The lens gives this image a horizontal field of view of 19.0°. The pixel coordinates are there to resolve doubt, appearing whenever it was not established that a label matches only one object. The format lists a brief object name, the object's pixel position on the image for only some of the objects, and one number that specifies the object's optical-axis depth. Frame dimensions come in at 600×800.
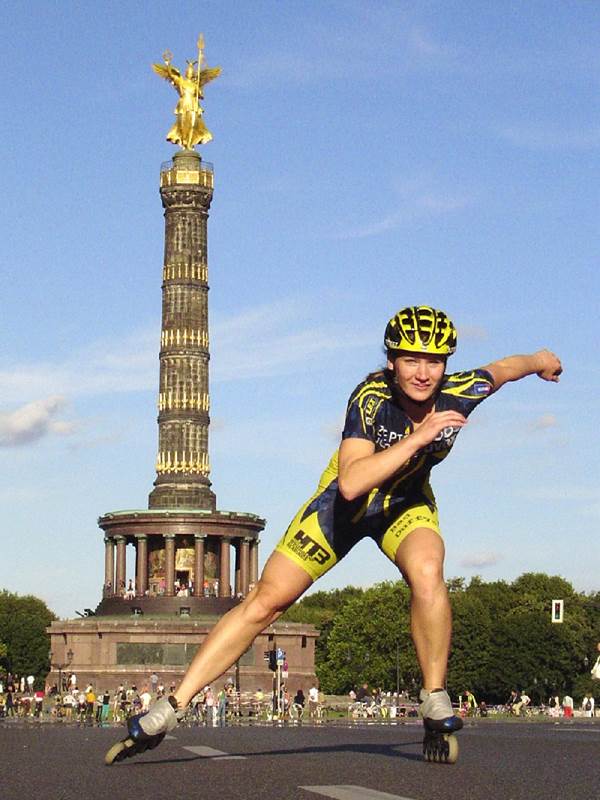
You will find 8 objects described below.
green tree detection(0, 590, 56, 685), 132.00
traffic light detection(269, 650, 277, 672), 50.41
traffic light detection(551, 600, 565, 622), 63.87
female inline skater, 9.50
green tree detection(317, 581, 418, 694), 121.88
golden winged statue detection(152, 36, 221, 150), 95.94
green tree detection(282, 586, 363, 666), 141.12
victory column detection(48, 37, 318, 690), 84.62
